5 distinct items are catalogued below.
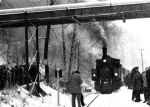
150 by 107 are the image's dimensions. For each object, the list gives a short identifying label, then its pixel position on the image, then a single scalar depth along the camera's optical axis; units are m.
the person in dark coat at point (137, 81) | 16.84
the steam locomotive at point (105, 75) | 27.78
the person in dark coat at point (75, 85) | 12.74
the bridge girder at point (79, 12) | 15.34
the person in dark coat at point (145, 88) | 16.25
